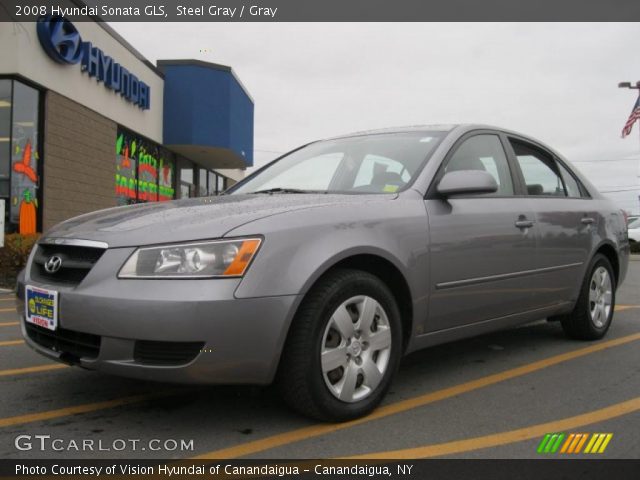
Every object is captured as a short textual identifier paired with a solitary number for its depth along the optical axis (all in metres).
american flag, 21.45
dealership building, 10.33
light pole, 22.72
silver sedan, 2.42
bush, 8.59
